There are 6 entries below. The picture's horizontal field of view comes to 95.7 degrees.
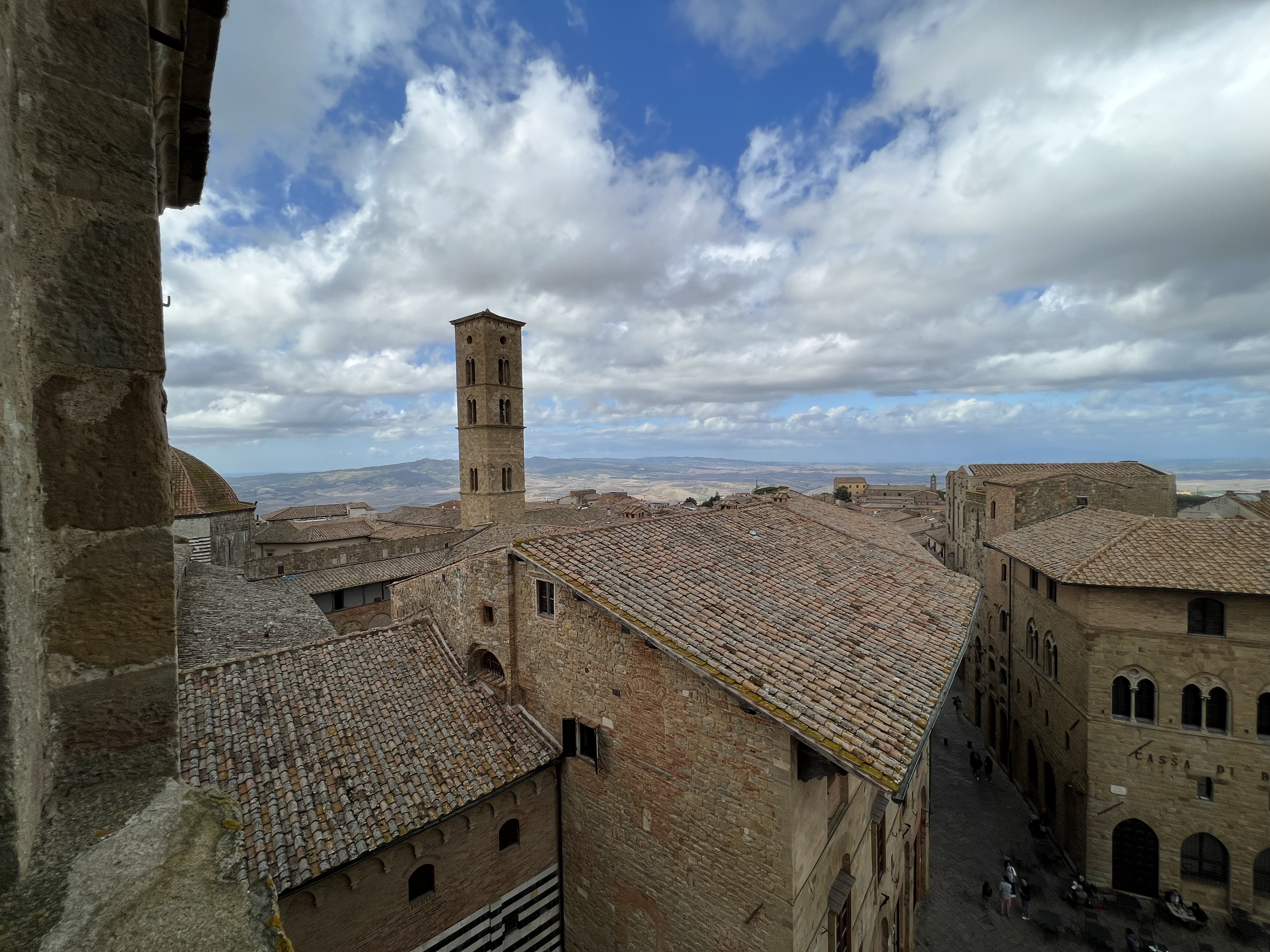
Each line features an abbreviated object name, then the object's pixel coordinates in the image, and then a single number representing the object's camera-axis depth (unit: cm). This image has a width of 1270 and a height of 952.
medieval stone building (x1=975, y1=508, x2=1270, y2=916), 1709
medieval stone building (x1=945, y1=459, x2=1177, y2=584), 2856
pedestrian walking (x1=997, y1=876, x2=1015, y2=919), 1777
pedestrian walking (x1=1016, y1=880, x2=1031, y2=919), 1825
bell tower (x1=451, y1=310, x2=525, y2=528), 4088
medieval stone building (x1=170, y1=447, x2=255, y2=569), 2625
